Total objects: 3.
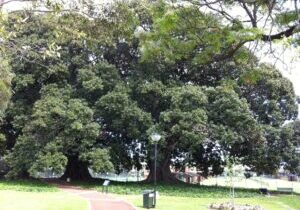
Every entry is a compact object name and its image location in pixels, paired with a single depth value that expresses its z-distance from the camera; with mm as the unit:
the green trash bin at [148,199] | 13024
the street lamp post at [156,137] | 14497
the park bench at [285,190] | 21541
